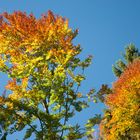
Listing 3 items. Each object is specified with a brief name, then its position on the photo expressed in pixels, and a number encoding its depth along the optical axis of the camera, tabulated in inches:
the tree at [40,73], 669.3
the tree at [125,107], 1130.0
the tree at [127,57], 1544.0
